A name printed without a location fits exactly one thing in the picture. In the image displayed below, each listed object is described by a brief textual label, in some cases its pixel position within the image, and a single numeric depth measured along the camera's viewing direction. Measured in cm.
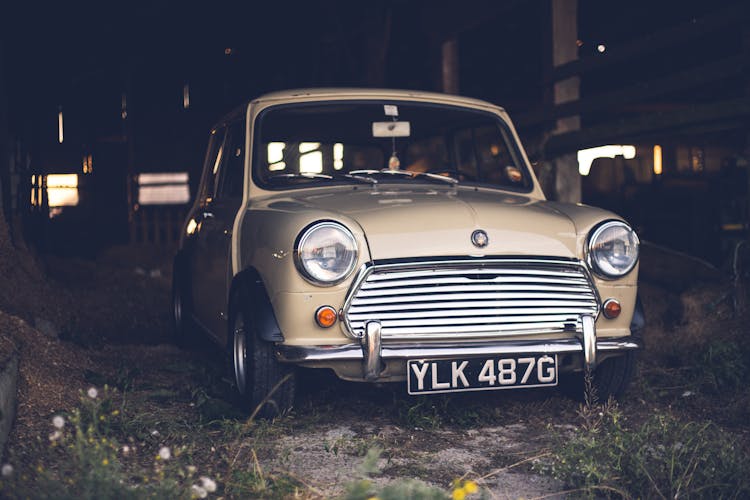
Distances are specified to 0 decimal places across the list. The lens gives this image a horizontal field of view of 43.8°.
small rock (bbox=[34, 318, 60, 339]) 550
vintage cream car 361
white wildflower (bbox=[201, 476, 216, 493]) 238
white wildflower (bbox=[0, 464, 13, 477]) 223
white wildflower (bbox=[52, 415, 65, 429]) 241
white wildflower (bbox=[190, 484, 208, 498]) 240
